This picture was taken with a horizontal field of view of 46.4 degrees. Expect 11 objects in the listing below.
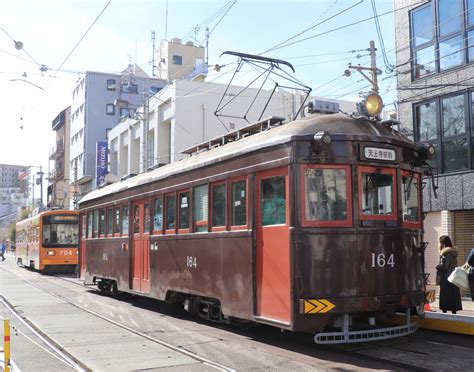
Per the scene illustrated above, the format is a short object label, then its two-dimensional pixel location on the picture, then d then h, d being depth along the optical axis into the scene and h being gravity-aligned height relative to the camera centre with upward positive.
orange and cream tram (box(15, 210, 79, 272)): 25.42 -0.51
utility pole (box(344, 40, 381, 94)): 17.16 +5.32
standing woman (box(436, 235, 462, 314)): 9.80 -1.16
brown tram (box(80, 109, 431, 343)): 7.12 +0.01
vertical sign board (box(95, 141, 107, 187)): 45.75 +5.59
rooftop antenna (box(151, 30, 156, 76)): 48.76 +17.88
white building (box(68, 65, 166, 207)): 55.50 +11.87
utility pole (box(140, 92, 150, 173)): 27.76 +5.23
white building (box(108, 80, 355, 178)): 30.98 +6.81
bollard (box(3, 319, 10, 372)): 5.76 -1.27
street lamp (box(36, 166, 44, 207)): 59.34 +5.71
